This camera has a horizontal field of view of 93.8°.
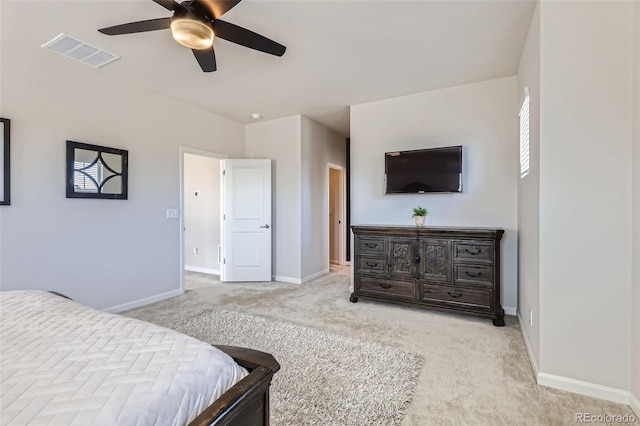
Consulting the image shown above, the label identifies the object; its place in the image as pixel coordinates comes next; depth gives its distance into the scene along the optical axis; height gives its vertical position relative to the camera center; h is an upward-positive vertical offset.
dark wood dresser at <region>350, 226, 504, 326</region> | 3.00 -0.63
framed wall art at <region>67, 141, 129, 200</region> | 3.01 +0.42
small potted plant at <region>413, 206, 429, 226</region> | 3.56 -0.07
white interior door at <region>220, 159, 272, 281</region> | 4.82 -0.26
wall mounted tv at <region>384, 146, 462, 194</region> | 3.49 +0.48
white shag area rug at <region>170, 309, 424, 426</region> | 1.67 -1.13
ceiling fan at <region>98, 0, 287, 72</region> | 1.83 +1.22
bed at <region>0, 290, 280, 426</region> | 0.74 -0.48
